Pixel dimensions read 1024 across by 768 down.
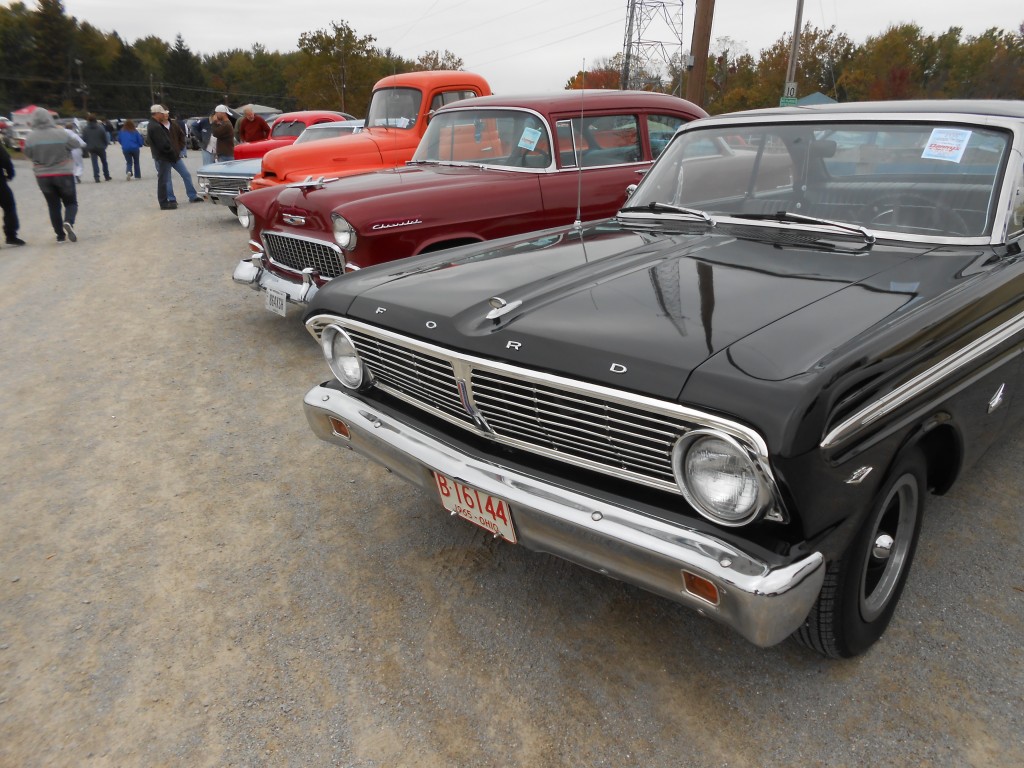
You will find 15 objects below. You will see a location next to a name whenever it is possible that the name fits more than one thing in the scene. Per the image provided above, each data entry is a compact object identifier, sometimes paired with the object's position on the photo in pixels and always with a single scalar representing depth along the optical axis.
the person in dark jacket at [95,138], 17.09
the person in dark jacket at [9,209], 9.63
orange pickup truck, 8.19
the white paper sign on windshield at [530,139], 5.59
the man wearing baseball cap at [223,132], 13.40
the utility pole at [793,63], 23.30
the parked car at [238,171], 10.77
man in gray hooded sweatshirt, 9.46
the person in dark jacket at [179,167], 12.77
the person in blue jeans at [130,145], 17.81
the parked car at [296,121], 13.36
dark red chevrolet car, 4.97
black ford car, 1.84
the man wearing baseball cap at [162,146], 11.84
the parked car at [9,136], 30.02
